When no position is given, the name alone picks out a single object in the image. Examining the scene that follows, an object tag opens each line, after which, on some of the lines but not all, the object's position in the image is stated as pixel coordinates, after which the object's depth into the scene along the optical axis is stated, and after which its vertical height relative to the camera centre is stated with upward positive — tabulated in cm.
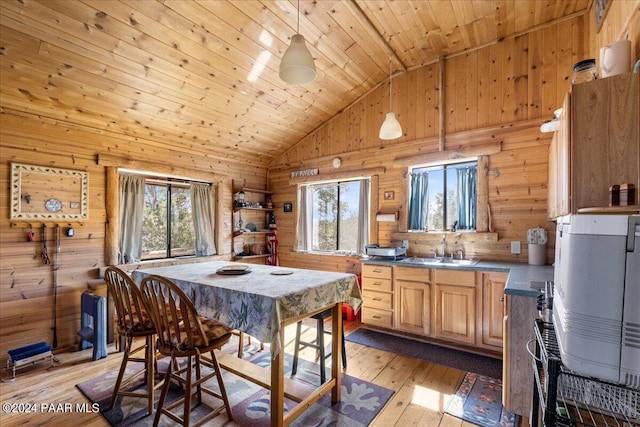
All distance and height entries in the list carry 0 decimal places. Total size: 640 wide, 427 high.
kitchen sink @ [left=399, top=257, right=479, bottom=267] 329 -54
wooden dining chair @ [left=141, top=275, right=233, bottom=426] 181 -81
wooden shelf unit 496 -24
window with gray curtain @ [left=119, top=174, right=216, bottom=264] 374 -3
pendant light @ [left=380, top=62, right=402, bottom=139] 298 +89
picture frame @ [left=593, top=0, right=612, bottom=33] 208 +153
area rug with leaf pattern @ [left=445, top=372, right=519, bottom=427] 201 -141
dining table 174 -58
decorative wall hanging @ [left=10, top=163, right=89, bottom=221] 286 +24
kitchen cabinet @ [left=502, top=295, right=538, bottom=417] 198 -95
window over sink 363 +24
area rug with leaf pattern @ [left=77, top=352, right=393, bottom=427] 203 -142
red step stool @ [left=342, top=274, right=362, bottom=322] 412 -139
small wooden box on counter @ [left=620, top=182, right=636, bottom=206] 127 +9
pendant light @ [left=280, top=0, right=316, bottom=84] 191 +102
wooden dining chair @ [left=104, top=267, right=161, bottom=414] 209 -81
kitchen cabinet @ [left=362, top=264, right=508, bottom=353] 293 -96
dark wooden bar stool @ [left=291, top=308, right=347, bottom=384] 230 -102
